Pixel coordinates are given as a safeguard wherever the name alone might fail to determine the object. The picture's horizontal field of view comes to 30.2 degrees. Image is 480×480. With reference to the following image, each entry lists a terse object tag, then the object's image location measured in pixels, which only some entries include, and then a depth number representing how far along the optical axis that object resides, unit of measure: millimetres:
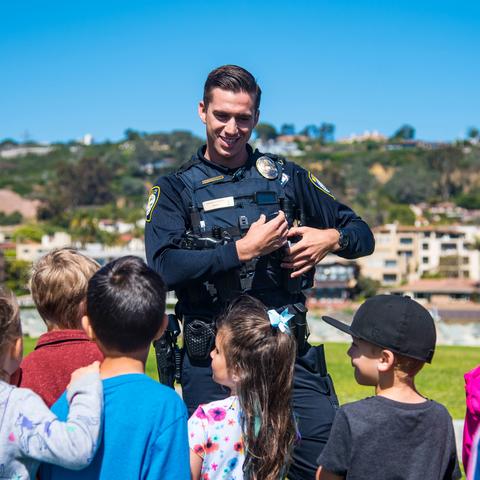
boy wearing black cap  2854
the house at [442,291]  69000
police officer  3387
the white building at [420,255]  79625
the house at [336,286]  72062
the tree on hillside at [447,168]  123125
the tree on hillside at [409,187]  116625
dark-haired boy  2535
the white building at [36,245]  81000
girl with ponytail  3023
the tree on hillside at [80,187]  111562
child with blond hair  3184
